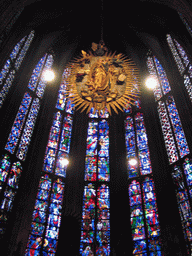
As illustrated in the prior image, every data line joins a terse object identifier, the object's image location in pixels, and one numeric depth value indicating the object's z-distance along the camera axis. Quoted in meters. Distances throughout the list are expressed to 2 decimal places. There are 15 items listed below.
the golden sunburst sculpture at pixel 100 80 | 7.17
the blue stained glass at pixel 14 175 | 8.27
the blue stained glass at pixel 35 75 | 10.85
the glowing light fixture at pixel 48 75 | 11.70
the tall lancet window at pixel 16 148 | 7.85
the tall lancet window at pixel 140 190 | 8.18
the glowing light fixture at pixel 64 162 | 9.98
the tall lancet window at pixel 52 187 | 8.02
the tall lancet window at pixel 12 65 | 9.01
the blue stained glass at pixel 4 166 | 8.02
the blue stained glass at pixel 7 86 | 8.87
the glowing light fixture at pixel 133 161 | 10.11
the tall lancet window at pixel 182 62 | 9.56
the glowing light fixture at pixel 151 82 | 11.66
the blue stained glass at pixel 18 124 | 8.79
